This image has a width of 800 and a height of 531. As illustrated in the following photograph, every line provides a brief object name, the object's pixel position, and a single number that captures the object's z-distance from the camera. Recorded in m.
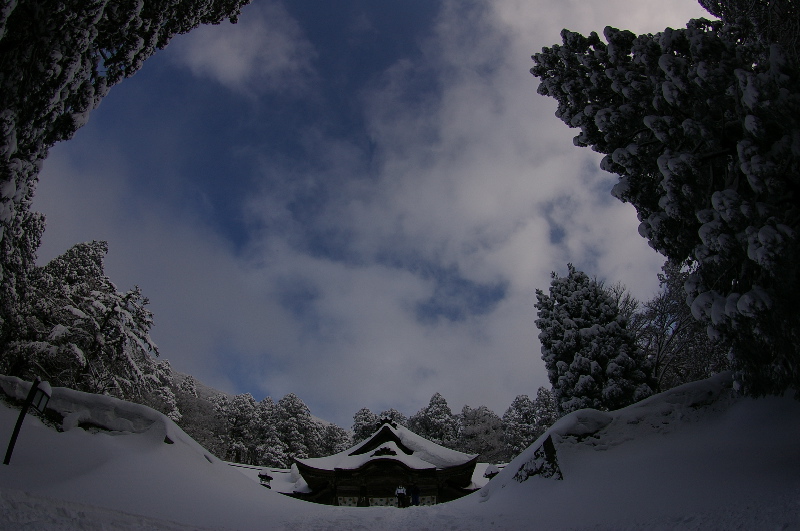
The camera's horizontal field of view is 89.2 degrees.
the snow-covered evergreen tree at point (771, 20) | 8.62
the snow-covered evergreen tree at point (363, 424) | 48.66
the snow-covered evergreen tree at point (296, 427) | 45.62
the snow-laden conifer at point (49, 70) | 6.14
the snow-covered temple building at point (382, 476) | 22.45
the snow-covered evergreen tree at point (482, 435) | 46.10
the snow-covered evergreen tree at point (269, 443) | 43.31
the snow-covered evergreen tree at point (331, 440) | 49.39
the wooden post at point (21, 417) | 7.32
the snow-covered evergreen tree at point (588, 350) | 17.88
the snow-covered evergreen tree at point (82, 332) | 16.09
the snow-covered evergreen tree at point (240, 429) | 48.42
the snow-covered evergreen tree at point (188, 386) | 51.91
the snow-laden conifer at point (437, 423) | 47.66
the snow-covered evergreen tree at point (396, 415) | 51.72
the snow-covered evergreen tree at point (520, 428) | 41.53
